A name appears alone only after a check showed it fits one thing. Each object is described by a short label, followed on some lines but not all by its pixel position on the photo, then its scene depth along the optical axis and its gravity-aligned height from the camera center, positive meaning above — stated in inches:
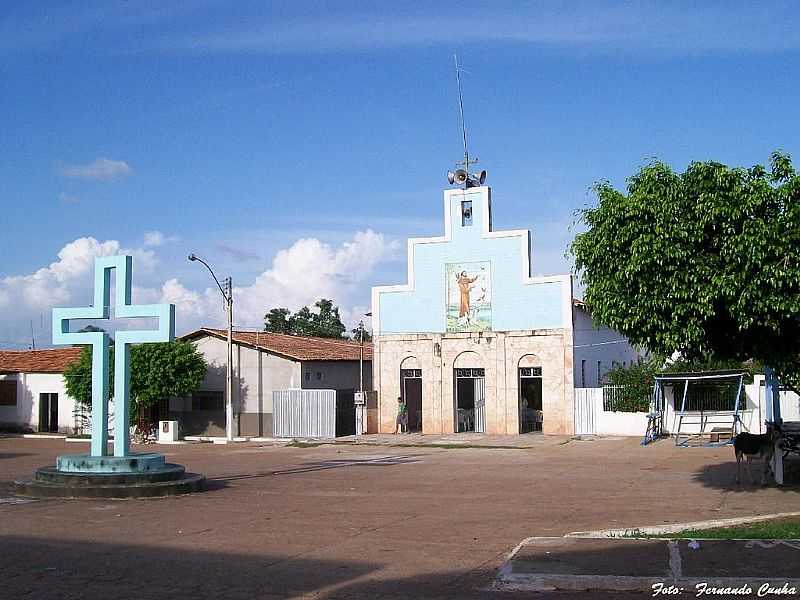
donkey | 674.2 -48.7
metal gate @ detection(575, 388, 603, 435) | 1318.9 -42.1
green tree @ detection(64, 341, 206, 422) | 1389.0 +20.2
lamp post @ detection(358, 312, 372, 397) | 1456.7 +25.0
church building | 1343.5 +72.9
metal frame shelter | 1115.3 -41.5
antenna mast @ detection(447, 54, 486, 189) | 1428.4 +319.0
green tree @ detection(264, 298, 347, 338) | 3245.6 +225.8
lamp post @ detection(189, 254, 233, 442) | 1362.0 -16.5
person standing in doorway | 1408.7 -51.5
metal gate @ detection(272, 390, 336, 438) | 1397.6 -43.4
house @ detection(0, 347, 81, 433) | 1605.6 -17.9
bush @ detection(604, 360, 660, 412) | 1286.9 -8.4
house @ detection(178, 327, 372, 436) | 1445.6 +11.8
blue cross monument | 719.1 +38.6
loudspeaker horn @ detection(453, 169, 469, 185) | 1428.4 +320.7
